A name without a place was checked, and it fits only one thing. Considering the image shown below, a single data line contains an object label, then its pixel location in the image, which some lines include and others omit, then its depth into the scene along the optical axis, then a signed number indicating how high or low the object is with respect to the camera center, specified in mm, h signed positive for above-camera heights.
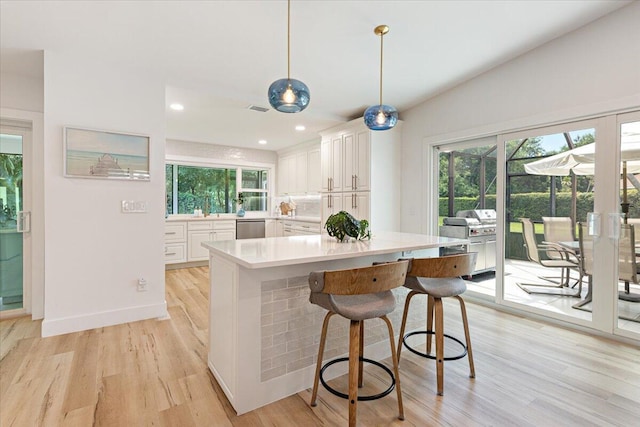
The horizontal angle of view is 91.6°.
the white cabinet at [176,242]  5512 -543
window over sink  6133 +509
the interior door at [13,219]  3250 -77
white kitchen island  1781 -647
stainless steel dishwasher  6366 -329
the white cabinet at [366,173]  4422 +590
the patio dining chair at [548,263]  3195 -534
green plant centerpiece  2328 -105
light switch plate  3125 +60
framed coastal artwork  2877 +557
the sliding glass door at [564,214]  2785 -9
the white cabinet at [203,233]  5746 -407
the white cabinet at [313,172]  5898 +780
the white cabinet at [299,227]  5597 -288
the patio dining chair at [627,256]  2764 -388
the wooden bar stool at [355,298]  1576 -491
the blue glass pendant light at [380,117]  2657 +820
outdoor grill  3844 -253
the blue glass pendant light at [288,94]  2051 +788
